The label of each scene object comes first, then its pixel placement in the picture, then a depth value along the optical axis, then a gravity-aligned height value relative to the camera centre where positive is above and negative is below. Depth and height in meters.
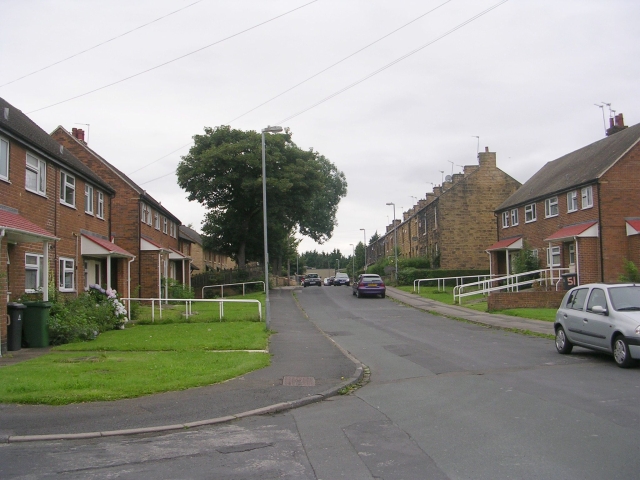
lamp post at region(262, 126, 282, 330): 19.55 -1.00
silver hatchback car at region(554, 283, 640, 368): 10.90 -1.07
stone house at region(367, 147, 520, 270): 47.66 +4.42
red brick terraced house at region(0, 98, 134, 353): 15.61 +1.90
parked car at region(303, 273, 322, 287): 61.40 -0.84
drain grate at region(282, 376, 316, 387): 10.23 -1.88
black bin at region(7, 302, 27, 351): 14.30 -1.13
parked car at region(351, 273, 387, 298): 38.16 -0.95
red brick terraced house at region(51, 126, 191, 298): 30.72 +3.06
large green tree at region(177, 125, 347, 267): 43.34 +6.55
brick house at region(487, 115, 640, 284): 28.20 +2.79
